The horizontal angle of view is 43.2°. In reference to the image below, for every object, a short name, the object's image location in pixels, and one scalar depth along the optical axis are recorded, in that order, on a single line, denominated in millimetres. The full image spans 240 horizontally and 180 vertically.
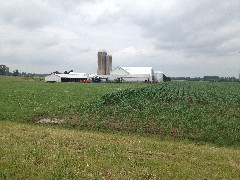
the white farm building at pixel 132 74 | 116250
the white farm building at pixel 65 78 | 106050
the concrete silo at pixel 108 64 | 144000
